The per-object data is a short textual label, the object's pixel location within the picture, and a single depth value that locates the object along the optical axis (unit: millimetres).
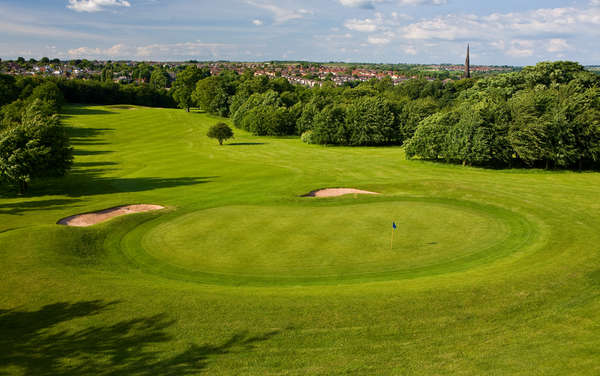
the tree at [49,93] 108025
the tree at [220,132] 78125
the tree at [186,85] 138875
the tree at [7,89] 104744
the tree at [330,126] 82500
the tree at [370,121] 82625
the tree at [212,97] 127312
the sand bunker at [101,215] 29594
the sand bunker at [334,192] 36312
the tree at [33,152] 38281
